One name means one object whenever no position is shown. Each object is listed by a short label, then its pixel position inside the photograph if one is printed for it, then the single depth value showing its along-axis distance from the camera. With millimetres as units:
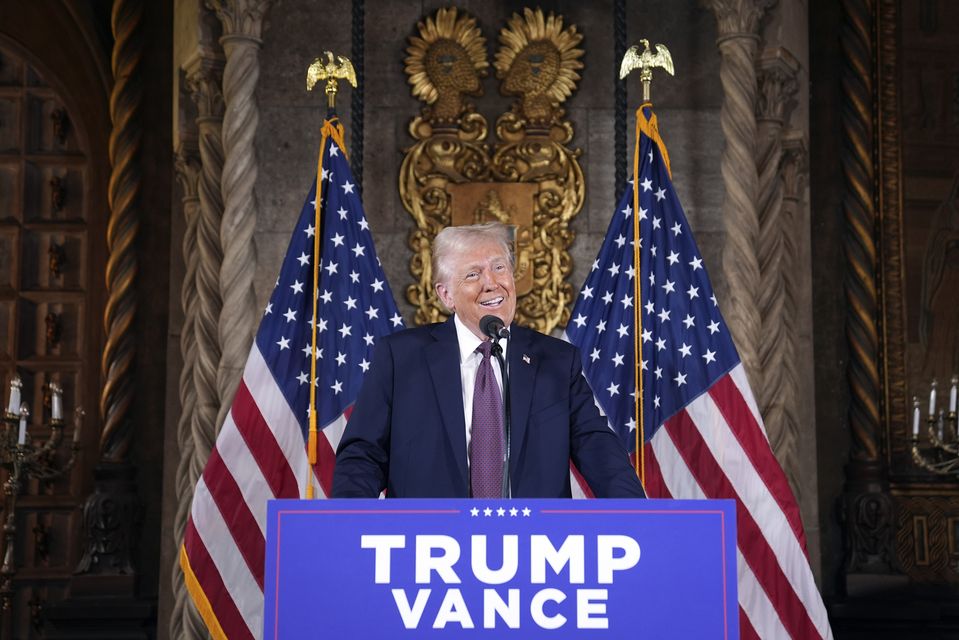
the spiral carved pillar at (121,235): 7320
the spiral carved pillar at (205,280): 5945
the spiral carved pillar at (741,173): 5812
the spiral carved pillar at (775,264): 5941
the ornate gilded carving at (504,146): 6484
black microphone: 3182
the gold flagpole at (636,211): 5184
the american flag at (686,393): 4992
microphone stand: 3137
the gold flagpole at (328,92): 5418
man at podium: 3678
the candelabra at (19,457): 6496
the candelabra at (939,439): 6289
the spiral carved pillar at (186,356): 6016
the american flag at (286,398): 5031
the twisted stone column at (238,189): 5816
